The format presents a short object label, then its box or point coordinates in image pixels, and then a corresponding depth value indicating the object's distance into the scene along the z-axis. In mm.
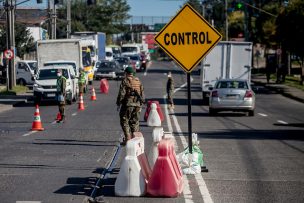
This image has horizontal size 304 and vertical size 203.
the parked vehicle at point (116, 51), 112188
